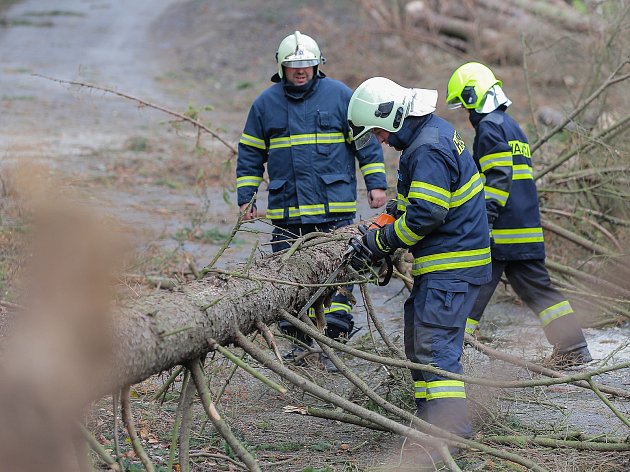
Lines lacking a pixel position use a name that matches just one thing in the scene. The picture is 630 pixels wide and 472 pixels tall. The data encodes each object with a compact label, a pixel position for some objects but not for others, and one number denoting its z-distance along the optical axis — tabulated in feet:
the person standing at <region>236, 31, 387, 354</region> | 36.15
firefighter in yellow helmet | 35.24
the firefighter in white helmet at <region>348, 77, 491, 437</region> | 26.73
